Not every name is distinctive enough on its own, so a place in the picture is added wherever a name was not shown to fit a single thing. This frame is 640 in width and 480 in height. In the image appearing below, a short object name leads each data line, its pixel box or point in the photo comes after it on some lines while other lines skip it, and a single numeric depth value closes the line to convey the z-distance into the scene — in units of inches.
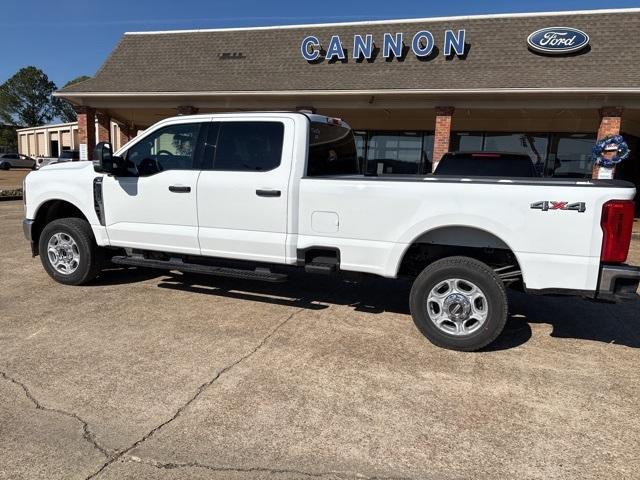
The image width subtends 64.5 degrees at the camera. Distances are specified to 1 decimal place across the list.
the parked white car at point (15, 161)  1849.3
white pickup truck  158.4
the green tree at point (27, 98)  3457.2
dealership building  542.6
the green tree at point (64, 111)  3725.4
